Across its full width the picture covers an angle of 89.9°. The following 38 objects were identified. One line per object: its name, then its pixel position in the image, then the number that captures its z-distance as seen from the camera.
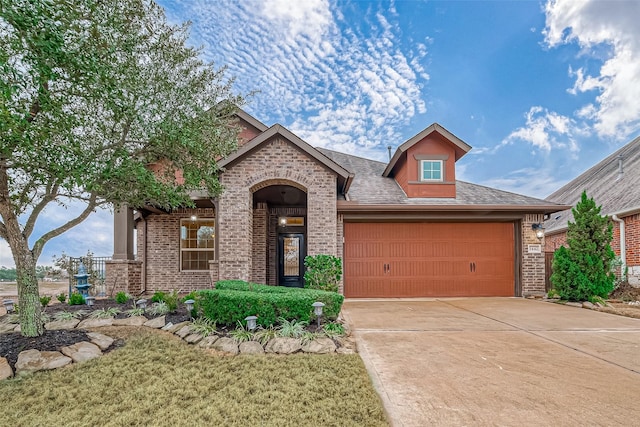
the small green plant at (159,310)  6.18
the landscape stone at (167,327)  5.45
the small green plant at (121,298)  6.94
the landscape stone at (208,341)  4.62
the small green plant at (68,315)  5.81
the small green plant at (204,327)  4.95
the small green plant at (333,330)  4.76
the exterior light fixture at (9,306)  6.70
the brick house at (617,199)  10.36
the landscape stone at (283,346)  4.31
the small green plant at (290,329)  4.63
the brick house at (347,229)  8.19
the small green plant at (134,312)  6.04
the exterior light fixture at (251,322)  4.80
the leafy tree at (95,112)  3.71
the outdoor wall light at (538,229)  9.45
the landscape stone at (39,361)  3.96
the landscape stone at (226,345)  4.41
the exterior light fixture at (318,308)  4.85
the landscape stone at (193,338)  4.80
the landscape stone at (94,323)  5.53
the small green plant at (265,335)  4.57
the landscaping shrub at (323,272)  7.66
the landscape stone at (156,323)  5.59
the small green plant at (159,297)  6.84
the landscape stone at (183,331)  5.07
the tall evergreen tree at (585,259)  8.32
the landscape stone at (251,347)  4.34
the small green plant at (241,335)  4.61
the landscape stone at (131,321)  5.67
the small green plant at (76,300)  7.09
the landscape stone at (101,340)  4.68
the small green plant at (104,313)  5.87
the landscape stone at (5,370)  3.79
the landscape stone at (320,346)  4.30
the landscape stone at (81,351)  4.25
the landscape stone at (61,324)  5.49
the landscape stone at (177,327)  5.32
